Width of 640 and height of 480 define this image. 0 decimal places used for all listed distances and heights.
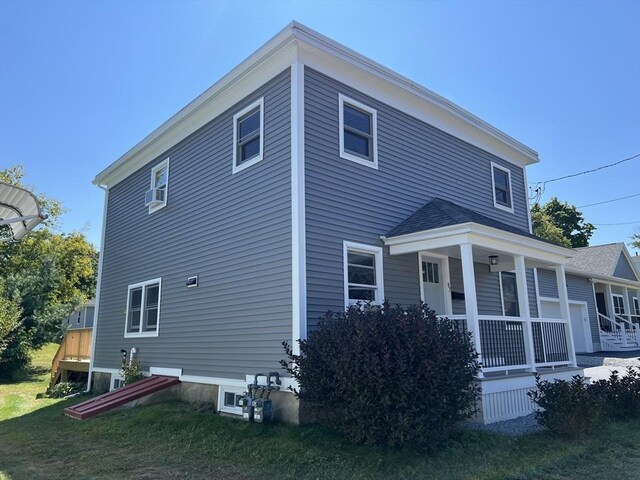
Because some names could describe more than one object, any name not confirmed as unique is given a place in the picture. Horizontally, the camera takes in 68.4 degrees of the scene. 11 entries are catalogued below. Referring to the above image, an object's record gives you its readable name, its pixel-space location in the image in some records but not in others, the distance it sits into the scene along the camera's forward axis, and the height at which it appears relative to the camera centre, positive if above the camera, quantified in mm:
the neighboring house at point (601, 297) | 20078 +2174
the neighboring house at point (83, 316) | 21203 +1524
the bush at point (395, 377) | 5293 -337
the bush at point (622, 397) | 7793 -840
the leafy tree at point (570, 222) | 39094 +10066
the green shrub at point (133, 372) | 11062 -530
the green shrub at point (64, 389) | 13469 -1117
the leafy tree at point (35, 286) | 16938 +2742
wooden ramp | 9203 -951
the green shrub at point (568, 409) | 6484 -859
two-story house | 7730 +2181
